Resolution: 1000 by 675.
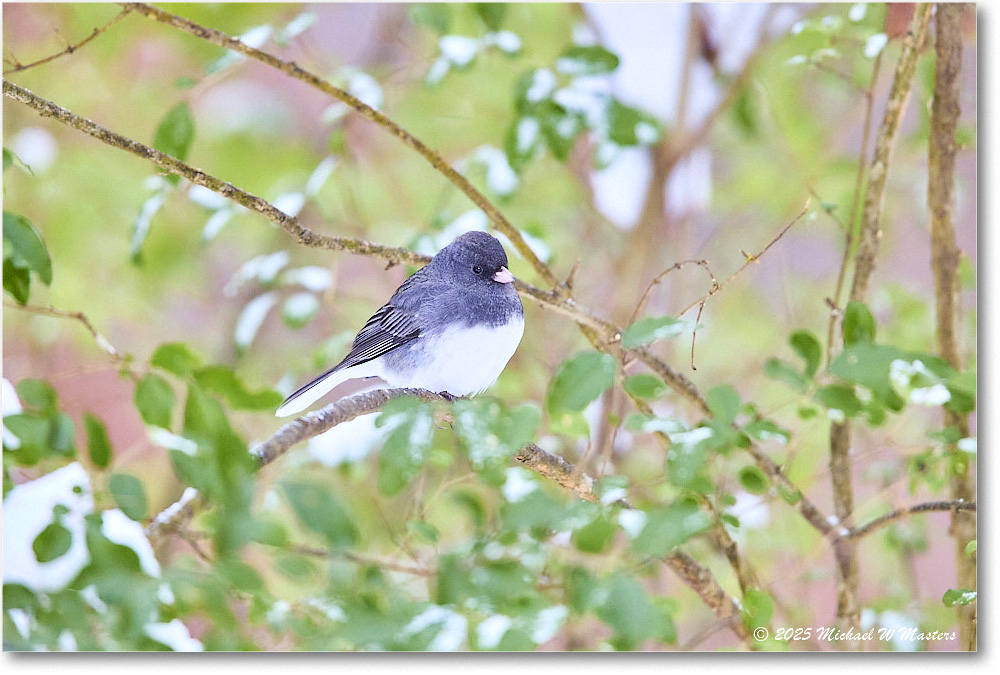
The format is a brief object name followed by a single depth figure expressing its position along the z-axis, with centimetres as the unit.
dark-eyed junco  913
